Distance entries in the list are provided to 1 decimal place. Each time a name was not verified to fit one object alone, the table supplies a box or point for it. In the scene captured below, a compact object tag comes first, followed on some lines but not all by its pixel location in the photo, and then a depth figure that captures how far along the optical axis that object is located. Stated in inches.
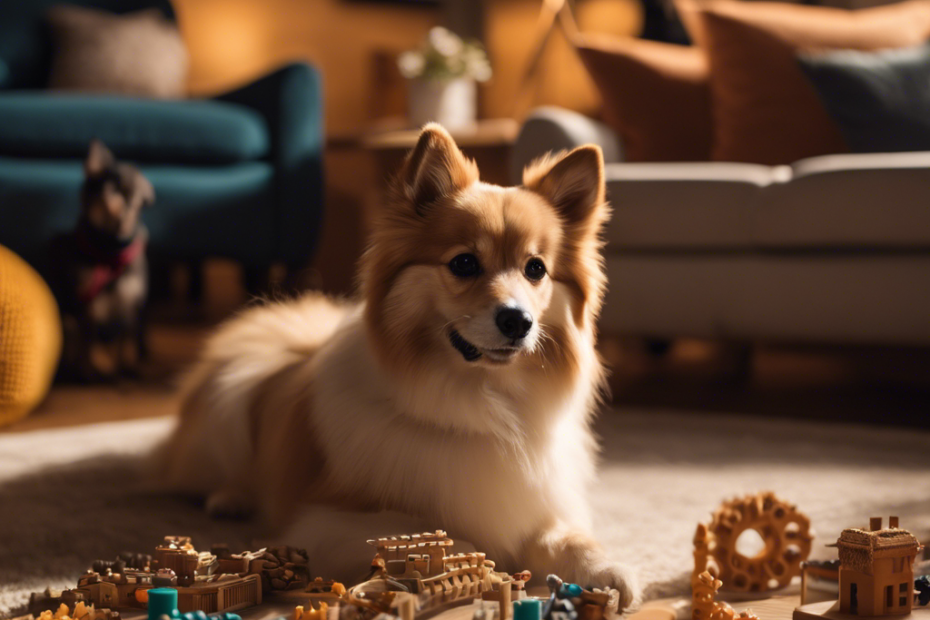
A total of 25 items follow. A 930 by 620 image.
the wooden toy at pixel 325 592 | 83.4
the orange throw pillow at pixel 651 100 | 125.4
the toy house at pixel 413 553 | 83.5
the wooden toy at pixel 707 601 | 83.5
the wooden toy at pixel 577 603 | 81.8
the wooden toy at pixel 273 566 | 85.5
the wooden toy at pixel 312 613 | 81.5
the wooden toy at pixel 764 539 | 87.1
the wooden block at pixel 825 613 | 83.3
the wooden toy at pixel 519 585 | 83.9
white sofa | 111.1
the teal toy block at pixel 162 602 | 80.6
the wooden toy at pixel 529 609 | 80.4
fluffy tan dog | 87.6
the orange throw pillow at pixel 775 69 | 122.6
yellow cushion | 108.0
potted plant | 151.9
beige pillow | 145.0
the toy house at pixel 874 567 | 83.2
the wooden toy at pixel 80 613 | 81.8
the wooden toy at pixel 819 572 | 85.4
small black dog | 121.6
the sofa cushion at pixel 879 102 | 118.7
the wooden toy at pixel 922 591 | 85.4
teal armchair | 126.9
